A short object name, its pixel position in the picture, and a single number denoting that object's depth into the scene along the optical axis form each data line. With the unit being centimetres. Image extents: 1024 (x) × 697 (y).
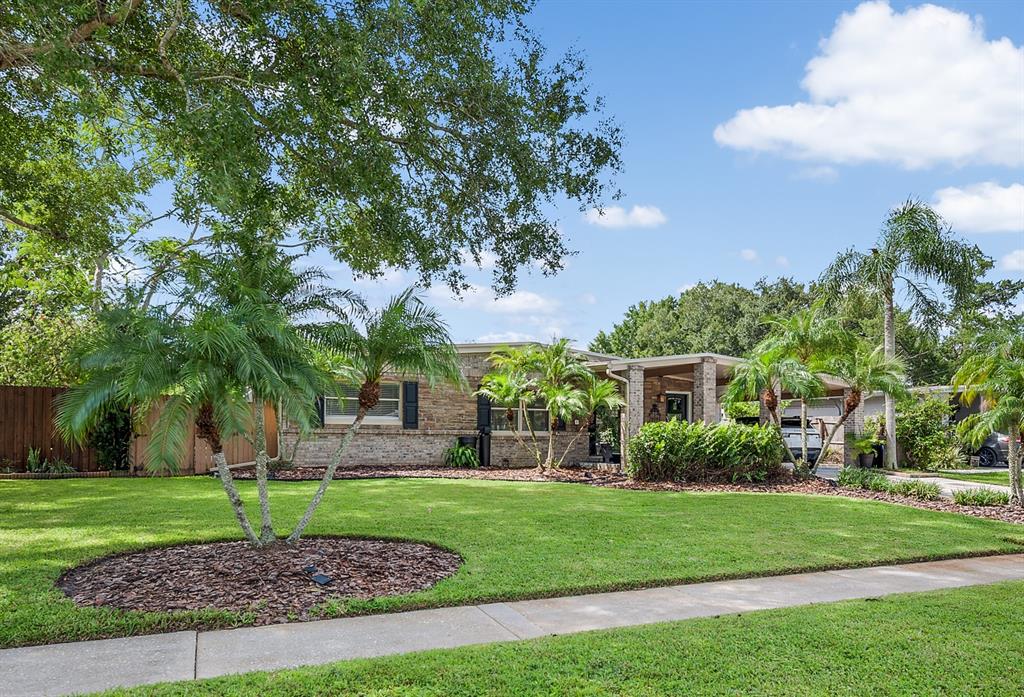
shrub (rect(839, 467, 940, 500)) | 1266
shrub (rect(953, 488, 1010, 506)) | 1186
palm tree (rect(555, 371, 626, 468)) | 1658
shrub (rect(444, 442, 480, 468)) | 1814
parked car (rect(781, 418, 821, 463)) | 2147
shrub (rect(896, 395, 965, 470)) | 2077
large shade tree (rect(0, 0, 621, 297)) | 775
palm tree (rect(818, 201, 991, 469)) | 2033
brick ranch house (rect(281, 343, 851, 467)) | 1753
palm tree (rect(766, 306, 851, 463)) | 1591
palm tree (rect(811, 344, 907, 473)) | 1538
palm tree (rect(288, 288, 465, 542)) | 673
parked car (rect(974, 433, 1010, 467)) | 2369
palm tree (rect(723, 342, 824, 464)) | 1496
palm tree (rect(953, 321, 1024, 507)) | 1073
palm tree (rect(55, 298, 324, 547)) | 551
